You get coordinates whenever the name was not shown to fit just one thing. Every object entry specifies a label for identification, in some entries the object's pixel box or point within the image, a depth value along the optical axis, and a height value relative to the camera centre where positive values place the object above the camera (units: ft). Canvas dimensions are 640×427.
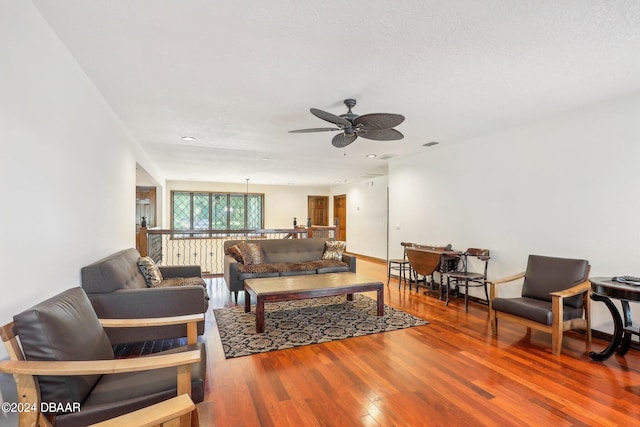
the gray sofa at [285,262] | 14.55 -2.51
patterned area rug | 9.86 -4.06
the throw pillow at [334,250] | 17.05 -1.94
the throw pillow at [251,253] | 15.48 -1.94
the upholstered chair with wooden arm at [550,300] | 9.15 -2.79
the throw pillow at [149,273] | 10.37 -1.99
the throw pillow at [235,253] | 15.65 -1.97
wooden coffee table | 10.67 -2.70
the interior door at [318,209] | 36.73 +0.74
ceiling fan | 8.77 +2.78
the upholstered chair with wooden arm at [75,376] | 3.92 -2.22
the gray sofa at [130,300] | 7.87 -2.29
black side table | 7.95 -2.78
